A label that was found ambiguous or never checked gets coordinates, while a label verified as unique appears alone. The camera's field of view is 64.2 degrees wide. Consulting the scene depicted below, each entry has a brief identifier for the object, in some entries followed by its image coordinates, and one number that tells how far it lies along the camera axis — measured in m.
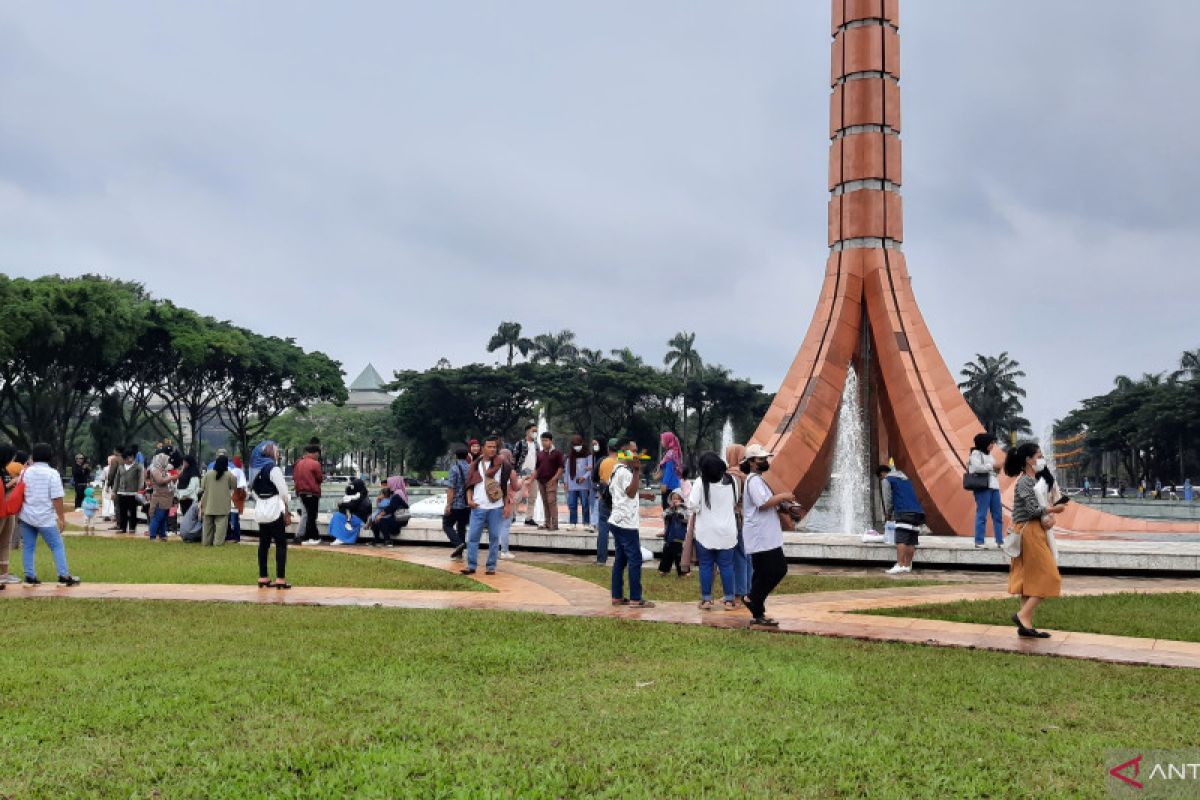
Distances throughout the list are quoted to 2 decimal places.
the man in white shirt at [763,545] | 7.64
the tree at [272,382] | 40.28
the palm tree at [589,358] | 58.25
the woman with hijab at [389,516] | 14.94
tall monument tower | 17.42
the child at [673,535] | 10.98
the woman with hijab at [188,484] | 16.66
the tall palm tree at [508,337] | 58.44
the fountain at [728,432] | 53.66
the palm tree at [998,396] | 66.12
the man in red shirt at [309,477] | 11.40
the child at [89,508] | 17.46
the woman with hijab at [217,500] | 14.66
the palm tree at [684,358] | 60.31
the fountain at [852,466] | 19.20
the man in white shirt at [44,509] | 9.74
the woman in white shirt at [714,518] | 8.12
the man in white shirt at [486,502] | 10.45
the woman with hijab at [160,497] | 15.94
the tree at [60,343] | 28.95
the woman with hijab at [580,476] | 15.09
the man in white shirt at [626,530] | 8.50
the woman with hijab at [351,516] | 15.13
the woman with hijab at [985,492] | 12.62
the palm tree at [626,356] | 59.16
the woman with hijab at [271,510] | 9.45
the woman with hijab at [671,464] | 11.84
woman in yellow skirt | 7.14
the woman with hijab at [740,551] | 8.71
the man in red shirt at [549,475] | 13.81
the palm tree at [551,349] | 58.97
